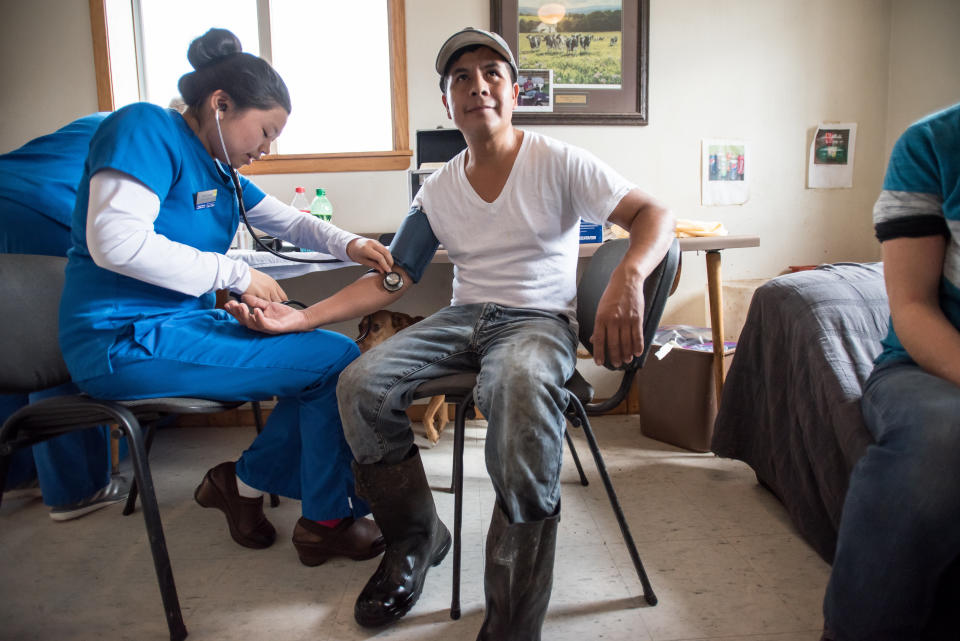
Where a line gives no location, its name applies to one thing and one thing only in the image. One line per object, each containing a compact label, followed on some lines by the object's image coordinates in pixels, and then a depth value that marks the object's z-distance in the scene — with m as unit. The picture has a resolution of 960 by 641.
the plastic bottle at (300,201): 2.22
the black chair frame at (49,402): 1.01
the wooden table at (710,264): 1.70
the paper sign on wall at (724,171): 2.34
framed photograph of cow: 2.21
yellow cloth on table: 1.88
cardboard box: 1.89
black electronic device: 2.10
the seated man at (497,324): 0.95
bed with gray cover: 1.16
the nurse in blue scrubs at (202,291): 1.01
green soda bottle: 2.14
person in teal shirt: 0.77
